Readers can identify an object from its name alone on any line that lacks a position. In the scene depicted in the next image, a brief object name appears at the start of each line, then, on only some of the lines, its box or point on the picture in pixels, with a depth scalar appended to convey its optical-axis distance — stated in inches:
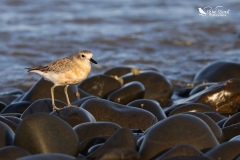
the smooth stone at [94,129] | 446.3
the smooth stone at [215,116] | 534.6
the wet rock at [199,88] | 689.6
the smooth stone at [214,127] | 441.1
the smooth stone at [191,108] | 560.2
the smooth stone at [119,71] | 753.9
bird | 532.7
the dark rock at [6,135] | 417.4
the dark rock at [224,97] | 620.7
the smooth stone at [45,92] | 633.0
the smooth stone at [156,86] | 699.4
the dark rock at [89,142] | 426.9
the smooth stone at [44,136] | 391.9
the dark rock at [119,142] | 388.5
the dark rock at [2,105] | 632.0
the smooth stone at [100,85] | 684.1
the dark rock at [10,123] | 462.3
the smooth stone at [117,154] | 357.4
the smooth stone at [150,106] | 552.5
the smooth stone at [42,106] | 533.6
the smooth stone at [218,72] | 741.3
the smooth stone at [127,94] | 649.0
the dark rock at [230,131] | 459.4
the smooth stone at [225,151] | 380.8
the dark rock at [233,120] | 494.6
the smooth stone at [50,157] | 353.1
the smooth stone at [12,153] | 375.6
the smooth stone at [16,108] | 599.8
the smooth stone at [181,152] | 366.9
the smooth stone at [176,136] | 395.2
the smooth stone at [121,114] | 513.3
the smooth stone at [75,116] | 491.2
